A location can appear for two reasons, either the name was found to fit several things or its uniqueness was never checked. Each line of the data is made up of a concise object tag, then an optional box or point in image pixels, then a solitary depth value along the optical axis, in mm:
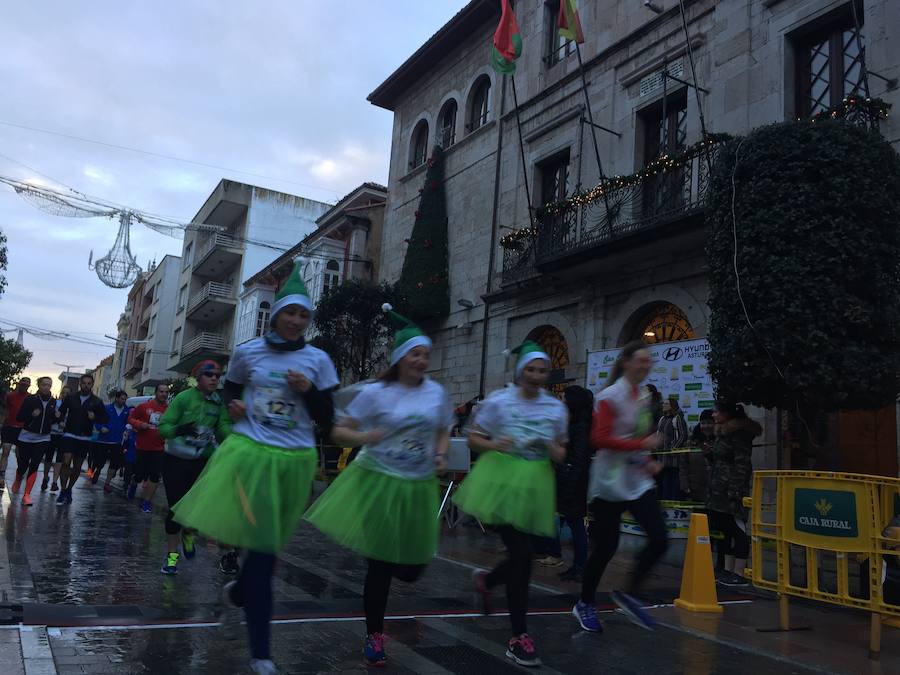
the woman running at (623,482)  5043
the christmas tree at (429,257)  20047
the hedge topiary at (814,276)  8172
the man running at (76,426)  11938
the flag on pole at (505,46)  16000
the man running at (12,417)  11984
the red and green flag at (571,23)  14844
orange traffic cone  6395
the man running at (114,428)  14344
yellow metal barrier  5117
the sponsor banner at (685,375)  11828
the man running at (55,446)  12133
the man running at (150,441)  10992
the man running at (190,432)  6844
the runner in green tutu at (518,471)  4555
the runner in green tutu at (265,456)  3555
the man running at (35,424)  11617
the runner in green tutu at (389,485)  4105
